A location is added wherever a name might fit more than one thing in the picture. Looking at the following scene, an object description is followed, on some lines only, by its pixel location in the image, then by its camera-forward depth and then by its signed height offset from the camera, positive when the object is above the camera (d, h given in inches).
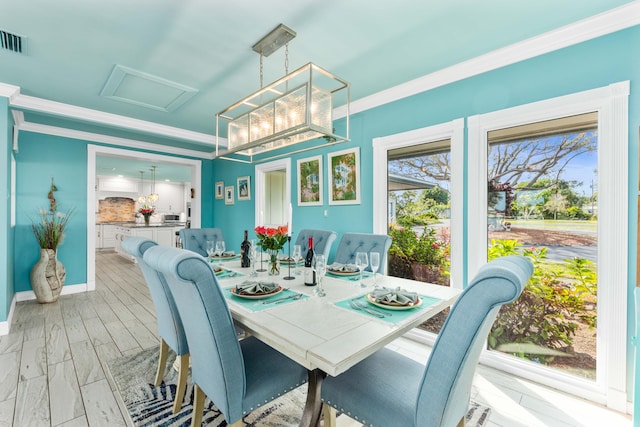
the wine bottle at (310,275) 73.7 -16.4
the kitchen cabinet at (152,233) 263.3 -18.4
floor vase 144.3 -33.3
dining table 40.2 -18.7
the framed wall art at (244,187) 194.1 +18.4
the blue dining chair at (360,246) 96.7 -11.4
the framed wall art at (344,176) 127.9 +17.7
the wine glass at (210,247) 106.8 -14.0
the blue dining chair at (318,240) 111.3 -10.6
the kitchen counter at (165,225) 270.6 -11.8
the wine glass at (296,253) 81.6 -11.5
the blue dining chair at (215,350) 41.5 -22.3
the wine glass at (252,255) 88.9 -13.7
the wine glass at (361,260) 69.6 -11.3
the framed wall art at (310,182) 144.5 +17.1
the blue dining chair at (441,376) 32.8 -23.8
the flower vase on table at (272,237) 77.2 -6.3
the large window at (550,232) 77.8 -5.4
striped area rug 65.1 -47.6
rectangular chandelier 71.0 +26.6
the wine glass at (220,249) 103.5 -13.0
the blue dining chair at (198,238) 123.3 -10.9
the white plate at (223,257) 107.5 -16.8
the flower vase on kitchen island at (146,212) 289.7 +1.1
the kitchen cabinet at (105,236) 328.2 -26.2
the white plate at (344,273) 84.1 -17.7
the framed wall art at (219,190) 218.8 +18.6
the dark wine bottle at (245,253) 94.4 -13.2
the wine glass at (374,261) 67.9 -11.3
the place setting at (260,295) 58.4 -18.0
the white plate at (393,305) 54.1 -17.8
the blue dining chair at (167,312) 63.1 -23.2
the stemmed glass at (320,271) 62.6 -12.7
